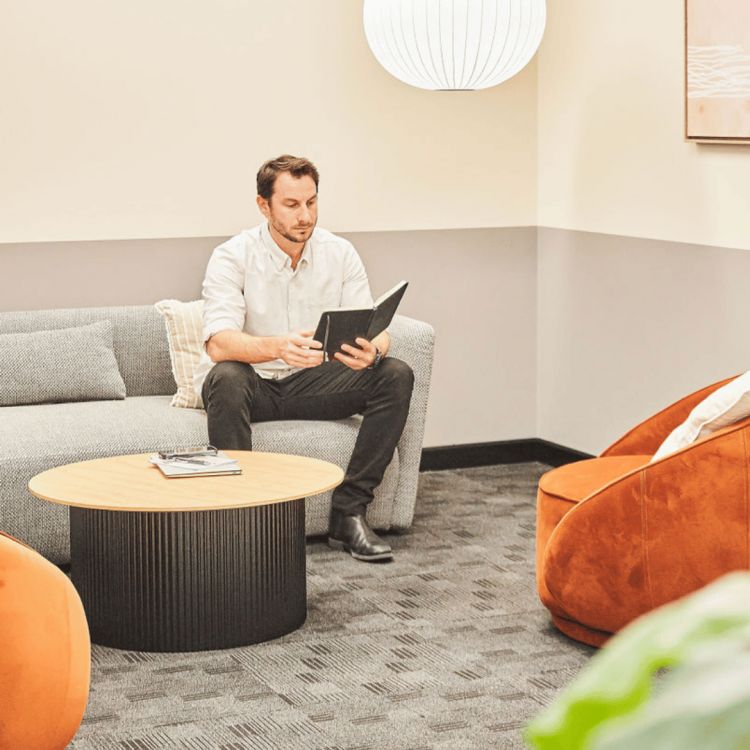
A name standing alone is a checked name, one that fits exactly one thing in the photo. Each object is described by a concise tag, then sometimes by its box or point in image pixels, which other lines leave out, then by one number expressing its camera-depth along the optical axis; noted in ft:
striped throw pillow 14.53
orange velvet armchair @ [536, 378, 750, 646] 9.39
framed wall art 13.43
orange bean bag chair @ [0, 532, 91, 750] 6.45
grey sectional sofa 12.67
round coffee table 10.22
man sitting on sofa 13.24
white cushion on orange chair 9.55
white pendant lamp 14.67
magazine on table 10.92
